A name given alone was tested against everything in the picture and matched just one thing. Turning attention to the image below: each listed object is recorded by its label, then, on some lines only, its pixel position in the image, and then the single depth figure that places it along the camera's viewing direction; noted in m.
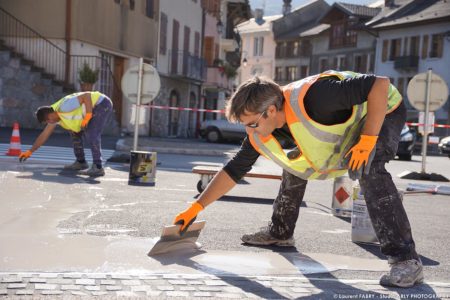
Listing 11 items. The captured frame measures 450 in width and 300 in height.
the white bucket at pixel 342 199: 7.49
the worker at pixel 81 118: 9.88
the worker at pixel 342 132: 4.28
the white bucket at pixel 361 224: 5.89
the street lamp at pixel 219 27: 41.91
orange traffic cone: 12.69
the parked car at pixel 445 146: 28.11
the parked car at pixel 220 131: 27.00
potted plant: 20.11
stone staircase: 20.48
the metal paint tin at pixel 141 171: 9.73
